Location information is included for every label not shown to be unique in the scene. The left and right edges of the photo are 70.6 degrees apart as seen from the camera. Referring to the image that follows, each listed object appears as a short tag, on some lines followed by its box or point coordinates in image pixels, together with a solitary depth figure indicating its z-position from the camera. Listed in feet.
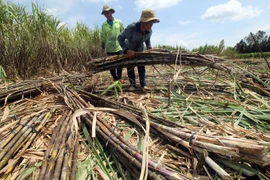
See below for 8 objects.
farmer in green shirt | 13.35
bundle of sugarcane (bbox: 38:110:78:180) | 3.61
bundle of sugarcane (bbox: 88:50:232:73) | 8.93
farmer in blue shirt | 9.16
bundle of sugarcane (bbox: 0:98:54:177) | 4.08
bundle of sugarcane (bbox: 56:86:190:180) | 3.56
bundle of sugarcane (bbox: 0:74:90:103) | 7.57
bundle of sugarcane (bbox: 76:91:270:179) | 3.53
